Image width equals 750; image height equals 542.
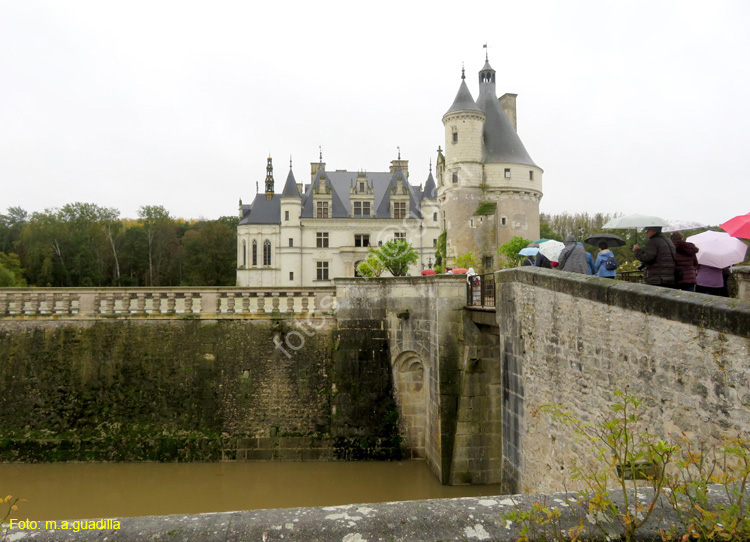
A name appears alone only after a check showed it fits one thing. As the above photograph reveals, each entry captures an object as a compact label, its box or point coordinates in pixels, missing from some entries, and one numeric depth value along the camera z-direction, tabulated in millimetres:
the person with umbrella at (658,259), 6574
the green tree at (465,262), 21422
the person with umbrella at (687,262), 6602
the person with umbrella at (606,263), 7836
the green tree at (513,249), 21984
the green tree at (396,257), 16547
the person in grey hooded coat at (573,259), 7999
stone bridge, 11555
